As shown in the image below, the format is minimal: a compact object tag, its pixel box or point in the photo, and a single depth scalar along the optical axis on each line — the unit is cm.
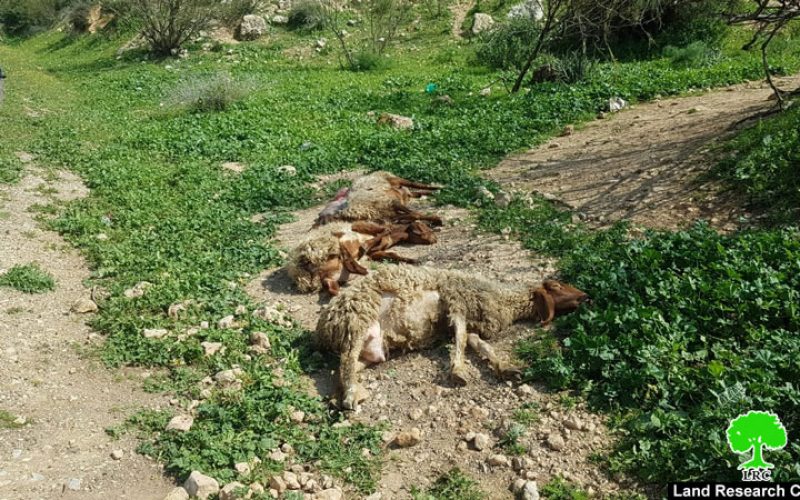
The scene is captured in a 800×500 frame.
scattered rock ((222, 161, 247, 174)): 969
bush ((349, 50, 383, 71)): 1844
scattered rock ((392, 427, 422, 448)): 394
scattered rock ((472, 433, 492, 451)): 383
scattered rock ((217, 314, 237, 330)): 519
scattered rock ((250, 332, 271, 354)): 491
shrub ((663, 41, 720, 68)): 1427
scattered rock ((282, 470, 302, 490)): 360
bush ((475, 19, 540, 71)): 1658
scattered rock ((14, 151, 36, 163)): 977
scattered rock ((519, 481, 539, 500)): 338
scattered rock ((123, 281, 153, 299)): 561
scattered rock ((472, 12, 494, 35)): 2103
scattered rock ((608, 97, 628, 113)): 1103
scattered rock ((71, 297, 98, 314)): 544
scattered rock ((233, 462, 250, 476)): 364
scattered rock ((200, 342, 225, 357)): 480
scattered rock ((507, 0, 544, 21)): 1934
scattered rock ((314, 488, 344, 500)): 350
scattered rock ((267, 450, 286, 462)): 381
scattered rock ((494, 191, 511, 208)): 741
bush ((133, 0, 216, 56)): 2119
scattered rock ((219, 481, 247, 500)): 341
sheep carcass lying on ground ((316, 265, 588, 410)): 480
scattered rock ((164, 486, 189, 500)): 339
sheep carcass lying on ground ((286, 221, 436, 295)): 603
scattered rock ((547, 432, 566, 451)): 370
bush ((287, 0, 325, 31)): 2239
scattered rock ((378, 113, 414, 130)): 1145
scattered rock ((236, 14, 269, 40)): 2270
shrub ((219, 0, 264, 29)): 2338
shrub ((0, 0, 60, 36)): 3453
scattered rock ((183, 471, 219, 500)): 344
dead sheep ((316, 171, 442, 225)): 727
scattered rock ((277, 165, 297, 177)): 920
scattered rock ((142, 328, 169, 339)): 500
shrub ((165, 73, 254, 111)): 1334
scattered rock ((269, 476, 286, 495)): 356
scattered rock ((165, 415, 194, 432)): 399
